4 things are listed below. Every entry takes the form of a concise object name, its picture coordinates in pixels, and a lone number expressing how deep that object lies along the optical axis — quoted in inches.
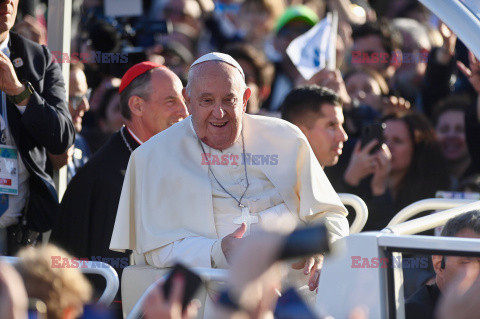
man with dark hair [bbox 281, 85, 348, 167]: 514.0
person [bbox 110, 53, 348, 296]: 398.0
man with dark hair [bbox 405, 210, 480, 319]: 325.1
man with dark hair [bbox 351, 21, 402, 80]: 741.3
